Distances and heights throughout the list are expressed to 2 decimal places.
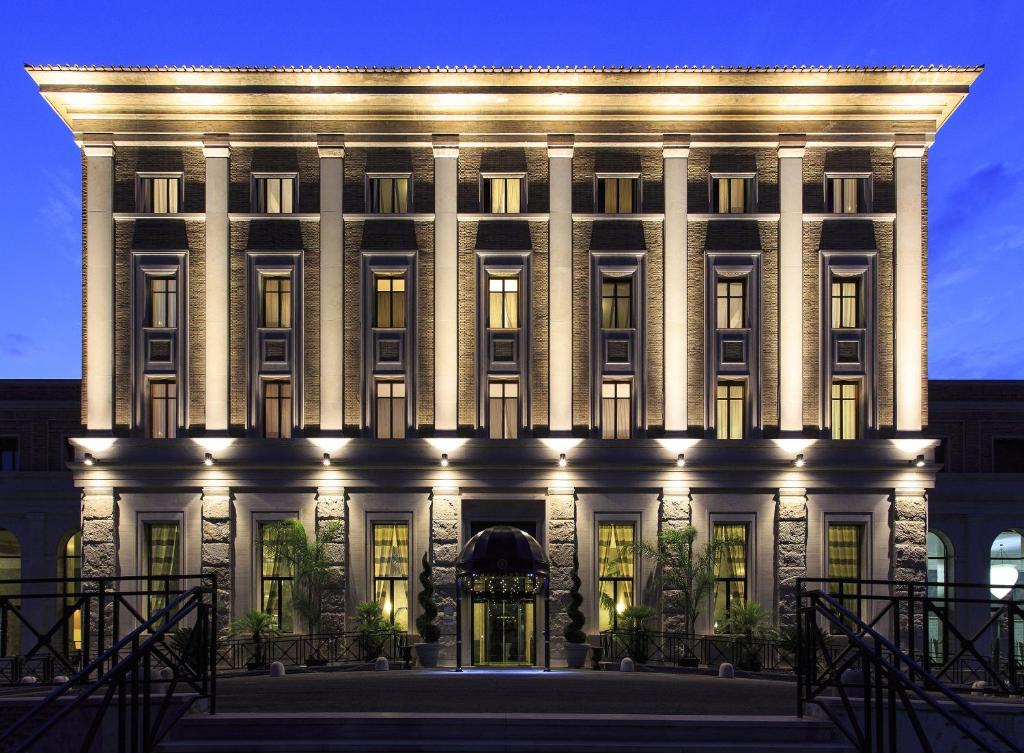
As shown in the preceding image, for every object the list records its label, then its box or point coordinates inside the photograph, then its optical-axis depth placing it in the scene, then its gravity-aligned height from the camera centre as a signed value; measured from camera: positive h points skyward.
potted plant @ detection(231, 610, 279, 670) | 32.91 -7.25
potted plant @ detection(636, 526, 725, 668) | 34.59 -5.66
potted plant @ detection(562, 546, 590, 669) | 33.09 -7.30
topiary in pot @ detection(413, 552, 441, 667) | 33.00 -7.03
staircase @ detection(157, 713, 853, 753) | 12.80 -3.95
